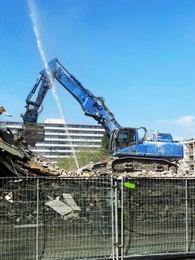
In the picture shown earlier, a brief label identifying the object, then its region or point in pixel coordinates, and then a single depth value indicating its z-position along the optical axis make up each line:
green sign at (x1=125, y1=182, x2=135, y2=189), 8.95
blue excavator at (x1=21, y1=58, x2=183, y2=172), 26.61
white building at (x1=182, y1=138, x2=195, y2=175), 128.90
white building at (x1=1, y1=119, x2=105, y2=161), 155.38
